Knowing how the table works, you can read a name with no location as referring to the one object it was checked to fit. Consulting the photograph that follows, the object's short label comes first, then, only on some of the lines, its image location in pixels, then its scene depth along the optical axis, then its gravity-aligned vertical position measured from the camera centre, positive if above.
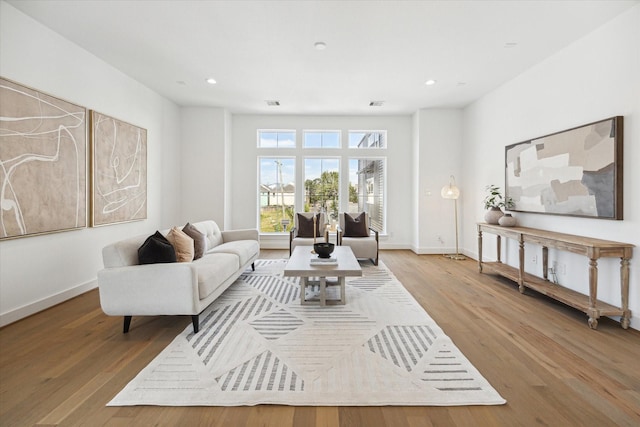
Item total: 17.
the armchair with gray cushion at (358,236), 5.12 -0.43
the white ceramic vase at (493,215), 4.50 -0.04
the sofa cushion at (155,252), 2.60 -0.35
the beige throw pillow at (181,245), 3.05 -0.34
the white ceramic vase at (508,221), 4.21 -0.12
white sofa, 2.49 -0.64
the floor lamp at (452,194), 5.84 +0.36
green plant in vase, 4.52 +0.14
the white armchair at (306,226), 5.50 -0.26
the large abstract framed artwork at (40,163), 2.76 +0.50
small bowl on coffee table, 3.51 -0.44
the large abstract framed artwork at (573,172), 2.90 +0.47
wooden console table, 2.69 -0.57
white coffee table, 3.05 -0.60
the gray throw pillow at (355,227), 5.49 -0.28
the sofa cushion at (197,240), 3.48 -0.34
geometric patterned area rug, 1.76 -1.07
